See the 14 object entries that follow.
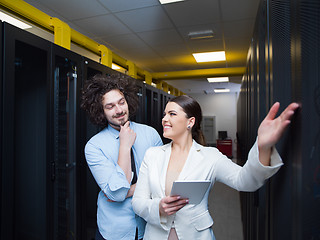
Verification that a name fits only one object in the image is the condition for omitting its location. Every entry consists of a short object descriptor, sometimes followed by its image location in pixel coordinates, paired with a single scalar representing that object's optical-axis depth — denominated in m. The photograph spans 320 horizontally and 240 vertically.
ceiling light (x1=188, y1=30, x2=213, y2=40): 3.42
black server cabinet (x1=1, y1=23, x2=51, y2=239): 1.57
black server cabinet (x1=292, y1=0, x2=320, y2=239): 0.50
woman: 0.99
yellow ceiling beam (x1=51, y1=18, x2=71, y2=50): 2.06
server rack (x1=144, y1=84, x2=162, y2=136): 3.50
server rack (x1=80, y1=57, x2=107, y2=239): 1.94
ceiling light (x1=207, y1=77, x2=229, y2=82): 6.86
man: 1.30
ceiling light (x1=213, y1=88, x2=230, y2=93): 9.23
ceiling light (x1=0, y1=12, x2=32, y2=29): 2.94
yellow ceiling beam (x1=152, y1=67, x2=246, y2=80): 5.32
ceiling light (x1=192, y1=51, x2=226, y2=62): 4.48
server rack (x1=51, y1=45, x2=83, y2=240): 1.80
